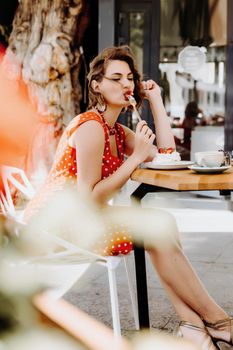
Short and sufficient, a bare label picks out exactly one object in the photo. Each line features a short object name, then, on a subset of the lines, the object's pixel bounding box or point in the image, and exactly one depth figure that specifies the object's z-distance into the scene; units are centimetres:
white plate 312
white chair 298
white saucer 290
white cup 297
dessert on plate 320
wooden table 268
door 807
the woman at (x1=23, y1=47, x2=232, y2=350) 306
